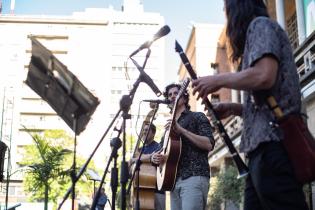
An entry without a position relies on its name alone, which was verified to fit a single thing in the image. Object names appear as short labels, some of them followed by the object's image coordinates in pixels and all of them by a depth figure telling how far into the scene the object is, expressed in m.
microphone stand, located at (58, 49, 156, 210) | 3.63
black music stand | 3.56
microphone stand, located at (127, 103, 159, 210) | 4.88
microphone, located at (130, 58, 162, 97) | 4.35
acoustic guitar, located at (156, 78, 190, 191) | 4.62
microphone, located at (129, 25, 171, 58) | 4.31
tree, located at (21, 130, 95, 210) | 31.22
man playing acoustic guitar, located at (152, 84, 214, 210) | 4.42
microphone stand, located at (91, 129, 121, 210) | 3.62
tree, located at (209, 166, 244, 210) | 17.75
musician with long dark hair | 2.28
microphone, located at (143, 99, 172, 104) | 4.80
